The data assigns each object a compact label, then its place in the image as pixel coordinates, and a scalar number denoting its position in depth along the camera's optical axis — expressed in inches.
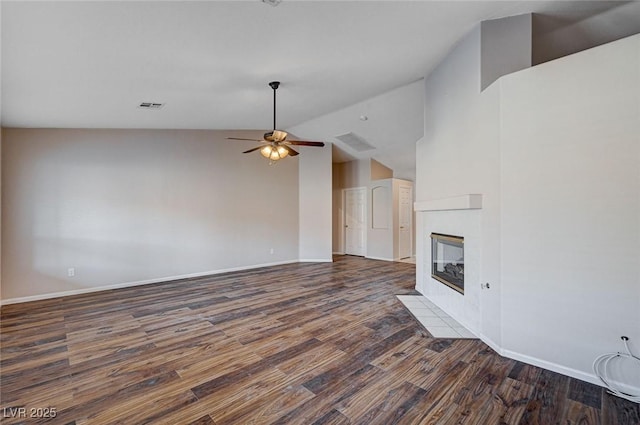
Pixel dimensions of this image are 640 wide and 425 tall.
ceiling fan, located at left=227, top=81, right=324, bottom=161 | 157.9
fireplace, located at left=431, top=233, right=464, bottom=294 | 140.8
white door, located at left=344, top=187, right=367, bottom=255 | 344.2
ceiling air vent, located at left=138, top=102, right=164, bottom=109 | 165.9
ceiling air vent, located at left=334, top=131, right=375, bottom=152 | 275.4
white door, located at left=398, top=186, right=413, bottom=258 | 320.8
